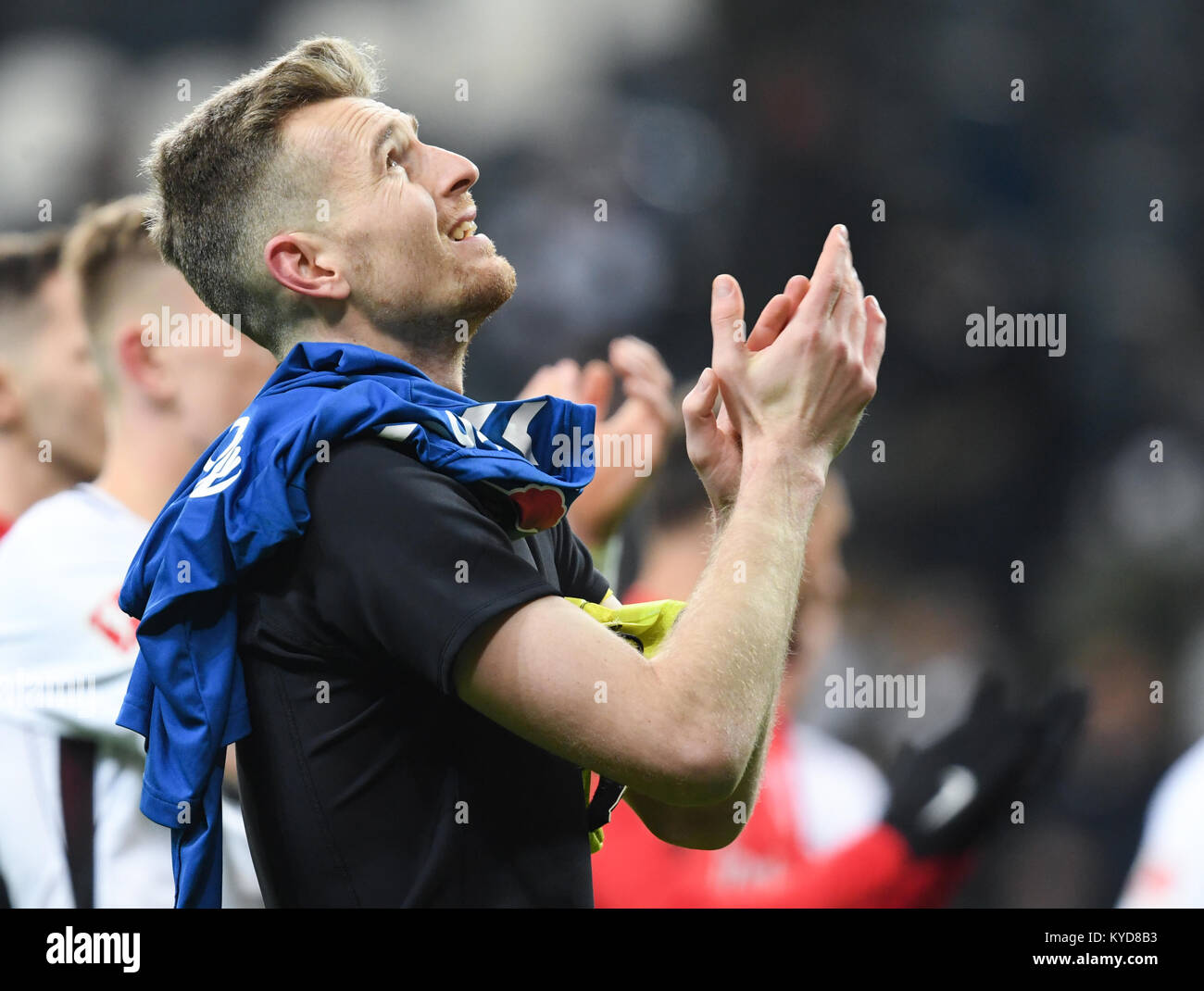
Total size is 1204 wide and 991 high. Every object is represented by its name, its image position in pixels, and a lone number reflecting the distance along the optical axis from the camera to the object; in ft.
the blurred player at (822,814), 15.48
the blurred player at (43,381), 15.23
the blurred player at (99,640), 14.17
